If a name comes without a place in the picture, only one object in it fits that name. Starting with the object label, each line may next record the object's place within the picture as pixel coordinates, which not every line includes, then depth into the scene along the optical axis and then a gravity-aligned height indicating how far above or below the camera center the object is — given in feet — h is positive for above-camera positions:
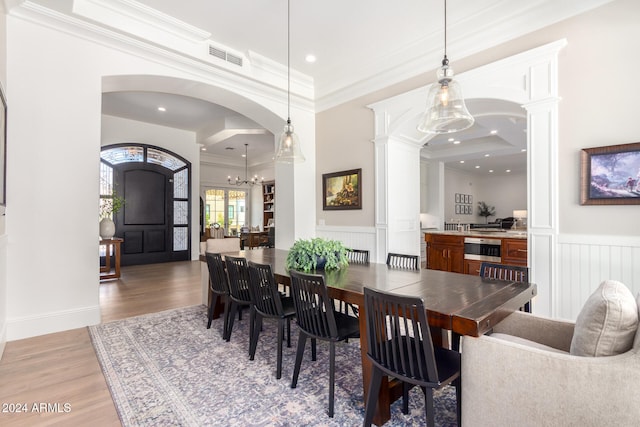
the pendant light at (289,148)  11.15 +2.51
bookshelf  37.60 +1.75
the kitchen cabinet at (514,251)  13.73 -1.49
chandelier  31.42 +5.61
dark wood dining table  4.87 -1.49
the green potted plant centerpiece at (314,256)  8.74 -1.10
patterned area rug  6.09 -3.87
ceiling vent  13.73 +7.30
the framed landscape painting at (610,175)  8.98 +1.29
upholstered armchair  3.75 -2.18
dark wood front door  23.43 +0.25
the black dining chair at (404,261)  9.74 -1.41
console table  18.61 -2.97
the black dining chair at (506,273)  7.66 -1.40
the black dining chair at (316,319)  6.18 -2.12
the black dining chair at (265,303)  7.64 -2.19
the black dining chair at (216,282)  10.02 -2.15
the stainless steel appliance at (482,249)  14.71 -1.50
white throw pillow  3.99 -1.38
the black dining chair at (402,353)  4.64 -2.23
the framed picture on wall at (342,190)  16.72 +1.55
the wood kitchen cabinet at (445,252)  16.19 -1.86
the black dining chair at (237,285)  8.77 -2.04
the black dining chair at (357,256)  10.72 -1.36
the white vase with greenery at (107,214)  18.29 +0.19
